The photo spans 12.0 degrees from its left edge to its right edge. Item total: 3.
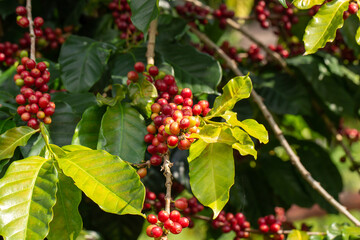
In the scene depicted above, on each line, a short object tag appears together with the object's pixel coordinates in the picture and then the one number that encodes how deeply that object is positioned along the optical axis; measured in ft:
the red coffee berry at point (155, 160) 5.46
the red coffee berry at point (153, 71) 5.74
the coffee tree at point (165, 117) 5.35
